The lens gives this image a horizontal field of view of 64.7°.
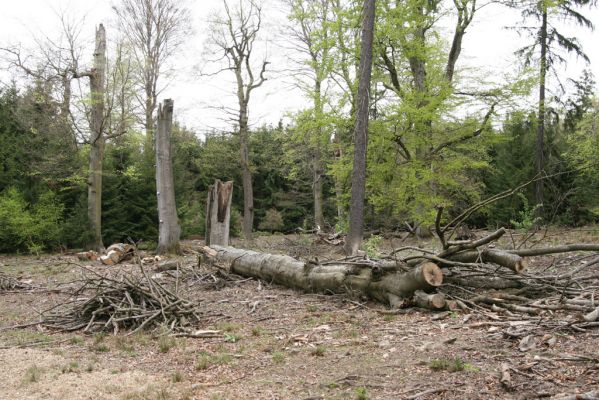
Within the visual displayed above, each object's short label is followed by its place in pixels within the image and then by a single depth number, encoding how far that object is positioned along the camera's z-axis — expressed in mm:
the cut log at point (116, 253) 14188
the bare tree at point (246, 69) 20062
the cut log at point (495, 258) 6367
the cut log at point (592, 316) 4680
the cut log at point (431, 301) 6191
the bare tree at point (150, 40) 25016
